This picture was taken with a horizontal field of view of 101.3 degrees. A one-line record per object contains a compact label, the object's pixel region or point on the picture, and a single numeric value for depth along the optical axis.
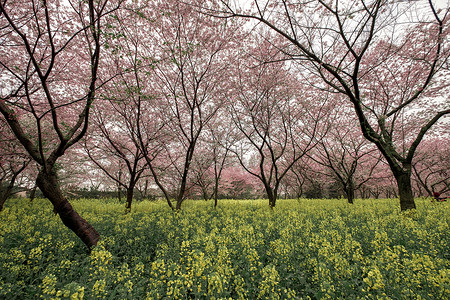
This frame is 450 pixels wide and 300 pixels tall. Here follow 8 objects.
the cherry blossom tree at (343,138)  15.48
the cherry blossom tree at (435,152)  20.88
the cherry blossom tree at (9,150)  9.95
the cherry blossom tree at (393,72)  5.84
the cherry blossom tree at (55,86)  5.25
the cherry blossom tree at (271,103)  11.35
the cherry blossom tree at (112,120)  10.45
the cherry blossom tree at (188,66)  8.67
